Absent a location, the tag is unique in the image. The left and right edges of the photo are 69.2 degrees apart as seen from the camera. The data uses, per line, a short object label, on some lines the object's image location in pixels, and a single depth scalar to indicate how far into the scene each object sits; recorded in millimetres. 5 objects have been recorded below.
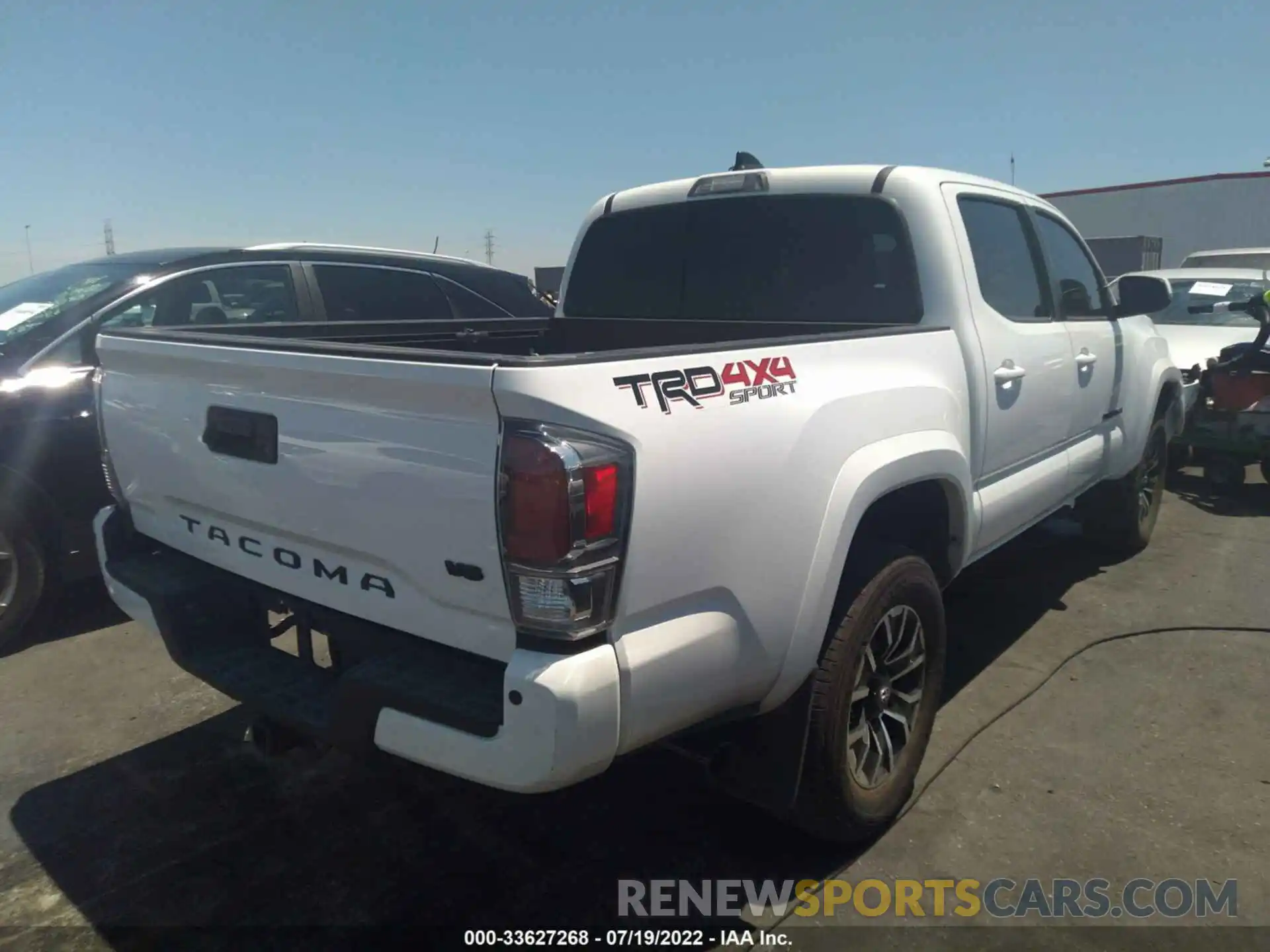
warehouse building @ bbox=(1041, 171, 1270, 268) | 27734
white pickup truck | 1852
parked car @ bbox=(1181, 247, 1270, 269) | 12328
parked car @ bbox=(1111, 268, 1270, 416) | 8297
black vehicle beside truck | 4266
